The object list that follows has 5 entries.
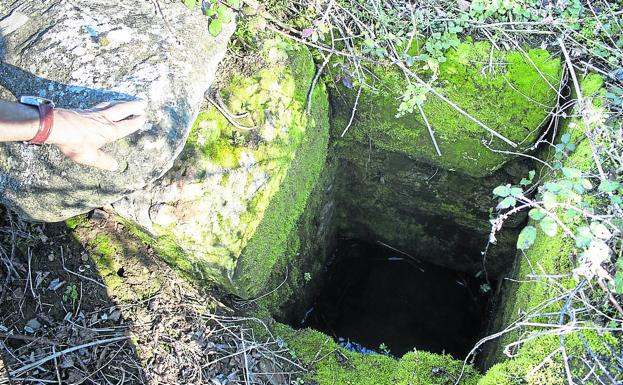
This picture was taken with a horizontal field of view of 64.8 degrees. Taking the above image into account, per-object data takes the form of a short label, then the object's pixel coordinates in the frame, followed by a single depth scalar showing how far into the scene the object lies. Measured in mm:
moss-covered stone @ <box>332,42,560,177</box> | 2861
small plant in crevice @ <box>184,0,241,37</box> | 2486
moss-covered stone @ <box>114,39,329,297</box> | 2400
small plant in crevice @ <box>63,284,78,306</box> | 2600
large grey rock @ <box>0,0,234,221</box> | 2221
